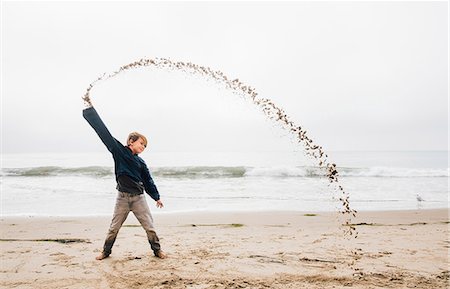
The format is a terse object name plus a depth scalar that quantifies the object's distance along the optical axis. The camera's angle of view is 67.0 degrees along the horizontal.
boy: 5.00
